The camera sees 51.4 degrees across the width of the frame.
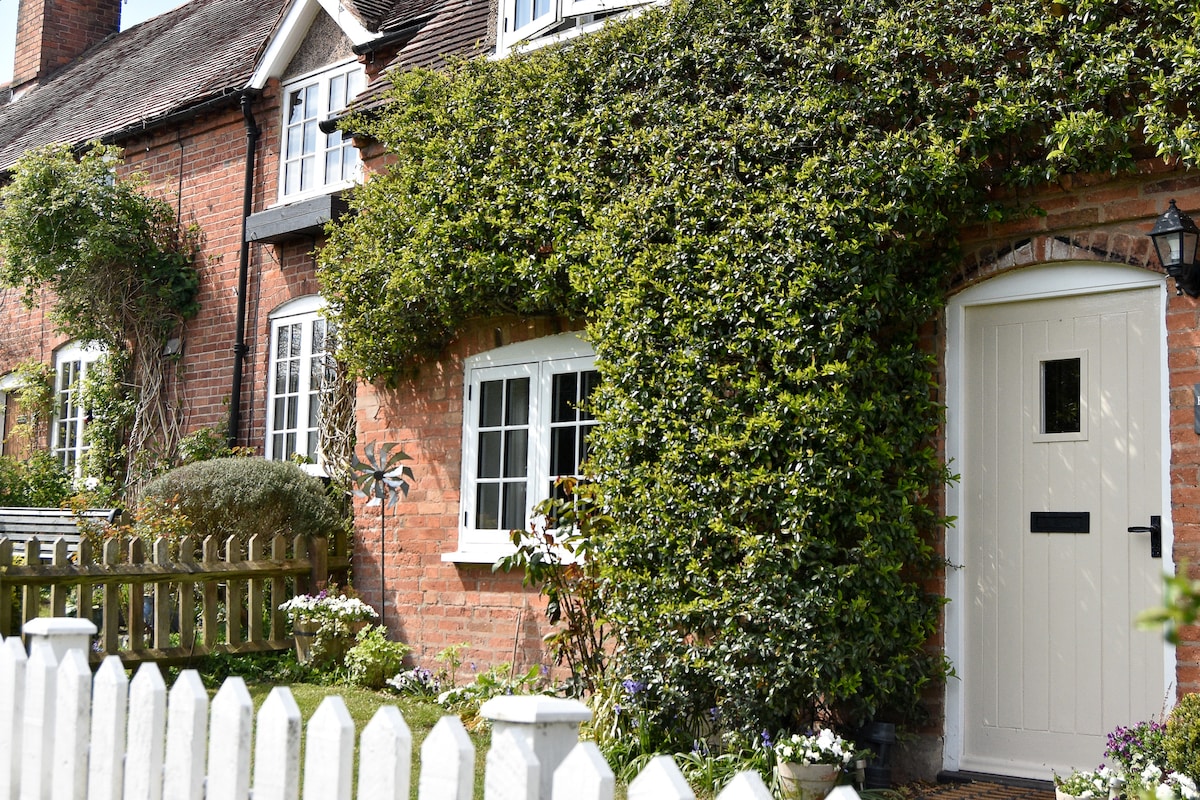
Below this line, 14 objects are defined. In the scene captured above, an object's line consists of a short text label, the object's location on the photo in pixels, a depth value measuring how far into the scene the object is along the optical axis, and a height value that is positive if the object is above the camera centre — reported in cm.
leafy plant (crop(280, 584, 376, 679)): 947 -89
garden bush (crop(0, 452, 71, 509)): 1395 +21
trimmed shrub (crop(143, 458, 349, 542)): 1005 +4
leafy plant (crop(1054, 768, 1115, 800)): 541 -115
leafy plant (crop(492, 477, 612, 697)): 764 -42
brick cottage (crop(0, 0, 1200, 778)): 629 +88
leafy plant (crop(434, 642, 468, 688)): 887 -111
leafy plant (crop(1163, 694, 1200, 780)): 522 -92
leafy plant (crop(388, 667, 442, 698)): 891 -125
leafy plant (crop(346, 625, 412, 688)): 907 -111
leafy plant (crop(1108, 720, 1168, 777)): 544 -100
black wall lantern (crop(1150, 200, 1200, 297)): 595 +132
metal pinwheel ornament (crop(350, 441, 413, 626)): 960 +24
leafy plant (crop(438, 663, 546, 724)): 809 -117
